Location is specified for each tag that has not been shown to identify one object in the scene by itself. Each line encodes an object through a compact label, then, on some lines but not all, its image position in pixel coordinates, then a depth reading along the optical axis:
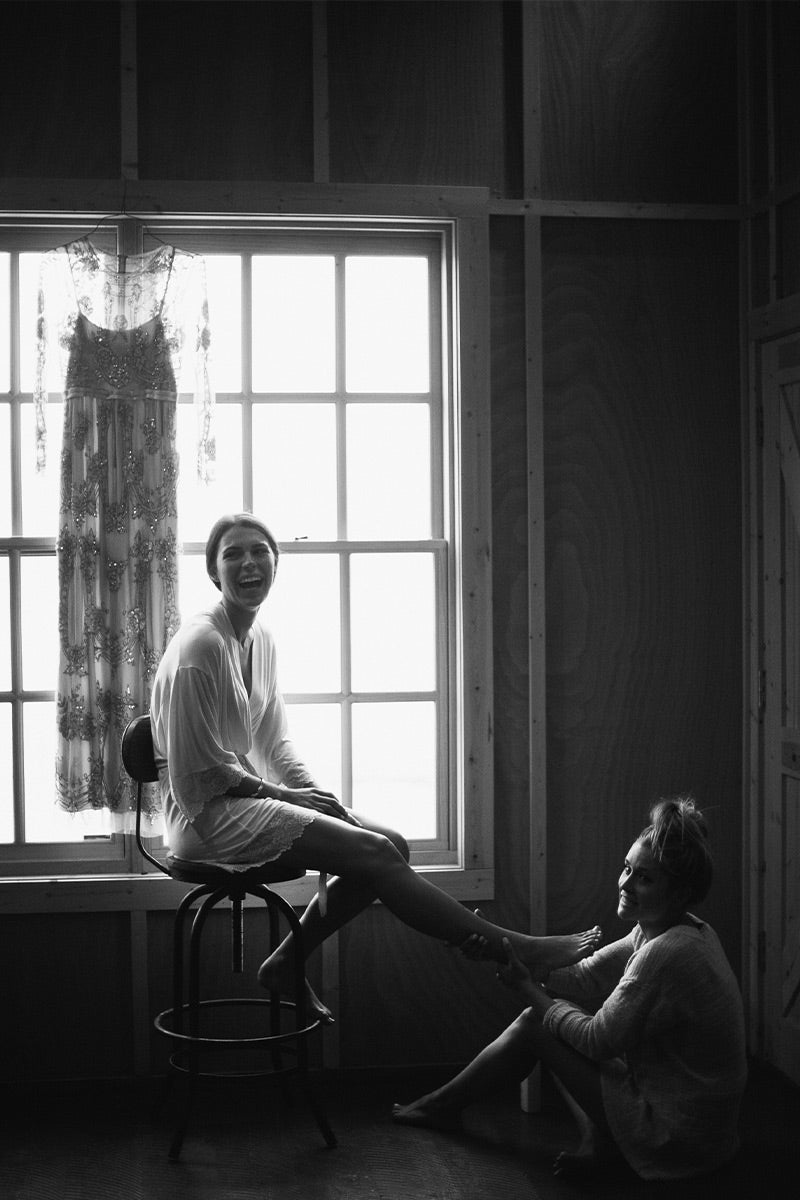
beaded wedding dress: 3.65
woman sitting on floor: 2.66
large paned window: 3.84
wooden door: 3.70
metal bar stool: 3.16
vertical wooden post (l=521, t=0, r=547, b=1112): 3.87
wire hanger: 3.75
